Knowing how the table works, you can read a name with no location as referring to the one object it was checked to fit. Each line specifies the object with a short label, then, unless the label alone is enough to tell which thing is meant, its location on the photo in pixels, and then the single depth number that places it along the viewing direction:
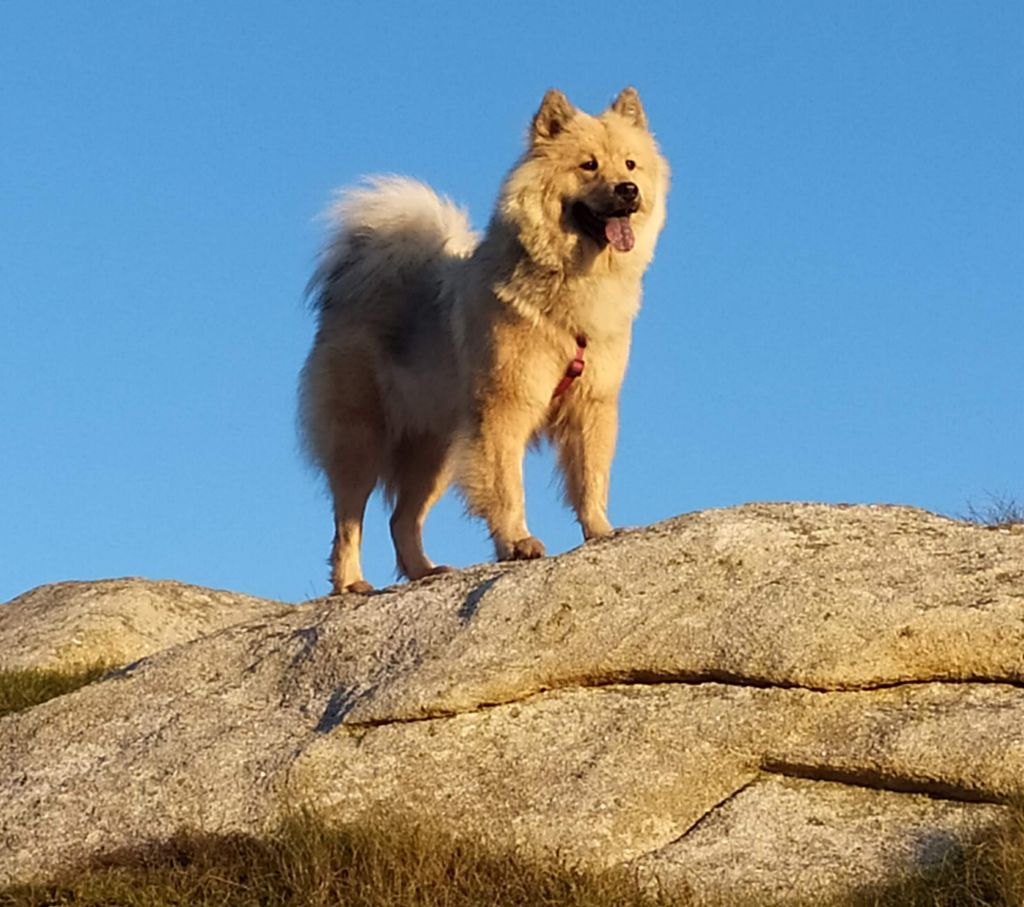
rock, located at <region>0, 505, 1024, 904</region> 6.29
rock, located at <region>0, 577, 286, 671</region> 11.10
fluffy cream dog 9.70
